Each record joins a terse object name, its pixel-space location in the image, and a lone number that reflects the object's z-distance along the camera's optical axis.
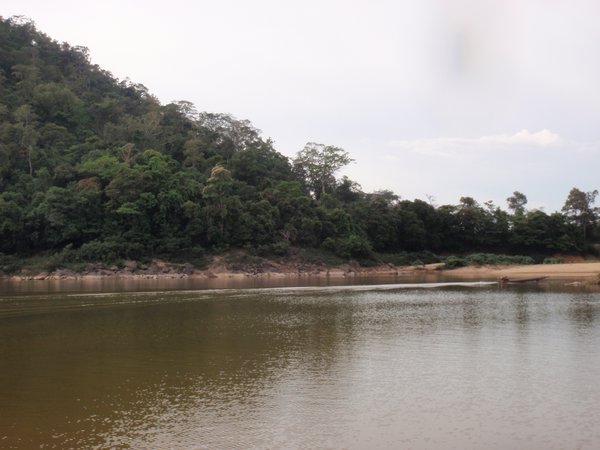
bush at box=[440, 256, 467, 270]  77.75
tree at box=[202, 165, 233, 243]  73.50
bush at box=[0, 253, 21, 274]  62.59
